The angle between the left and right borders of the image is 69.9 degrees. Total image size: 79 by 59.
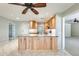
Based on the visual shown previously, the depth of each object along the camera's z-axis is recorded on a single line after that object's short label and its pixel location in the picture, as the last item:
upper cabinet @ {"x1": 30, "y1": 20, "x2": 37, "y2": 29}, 4.00
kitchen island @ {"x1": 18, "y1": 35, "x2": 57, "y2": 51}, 2.35
